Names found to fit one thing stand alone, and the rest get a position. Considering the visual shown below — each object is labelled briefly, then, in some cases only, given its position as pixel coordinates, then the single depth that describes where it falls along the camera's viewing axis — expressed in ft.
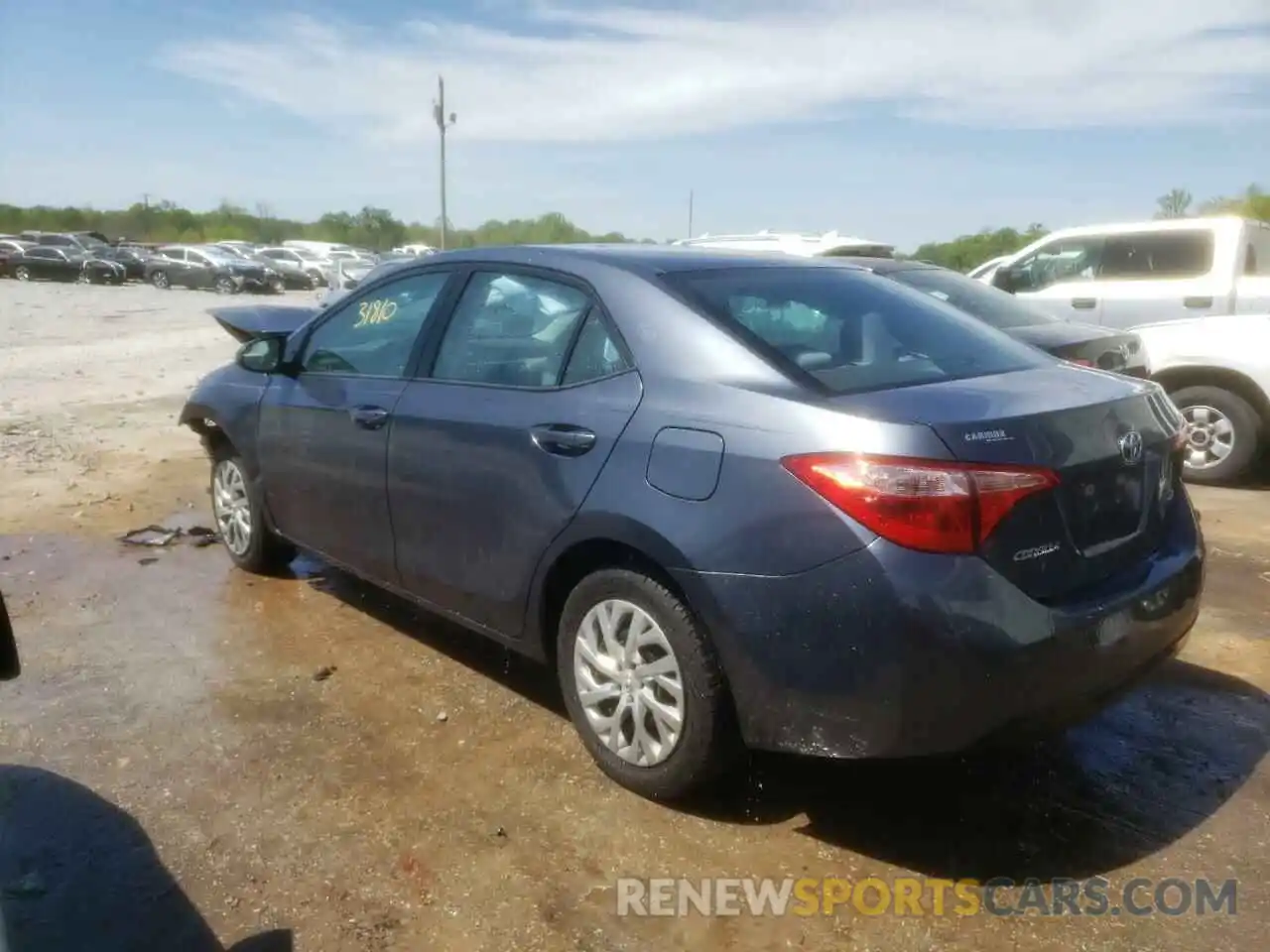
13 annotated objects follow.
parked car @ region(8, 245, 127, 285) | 123.24
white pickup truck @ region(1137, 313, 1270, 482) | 24.22
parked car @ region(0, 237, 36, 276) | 126.31
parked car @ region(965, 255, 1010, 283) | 40.85
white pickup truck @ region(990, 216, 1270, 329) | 32.63
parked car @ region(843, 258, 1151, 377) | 20.74
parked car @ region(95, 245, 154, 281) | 126.21
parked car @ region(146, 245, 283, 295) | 117.39
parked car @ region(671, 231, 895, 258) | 35.76
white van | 155.12
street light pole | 116.37
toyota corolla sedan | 8.59
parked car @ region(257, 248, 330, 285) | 138.92
